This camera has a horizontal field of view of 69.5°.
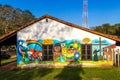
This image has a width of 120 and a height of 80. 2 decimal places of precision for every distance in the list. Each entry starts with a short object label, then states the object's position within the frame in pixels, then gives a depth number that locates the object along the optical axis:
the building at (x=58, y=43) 8.21
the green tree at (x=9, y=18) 22.83
